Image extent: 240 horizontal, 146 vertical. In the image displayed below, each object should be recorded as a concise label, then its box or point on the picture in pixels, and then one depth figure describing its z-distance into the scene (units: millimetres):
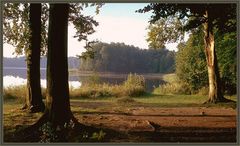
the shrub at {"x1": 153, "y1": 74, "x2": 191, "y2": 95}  12469
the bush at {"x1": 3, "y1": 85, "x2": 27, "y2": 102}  11656
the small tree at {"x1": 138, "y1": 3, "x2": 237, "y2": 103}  9688
